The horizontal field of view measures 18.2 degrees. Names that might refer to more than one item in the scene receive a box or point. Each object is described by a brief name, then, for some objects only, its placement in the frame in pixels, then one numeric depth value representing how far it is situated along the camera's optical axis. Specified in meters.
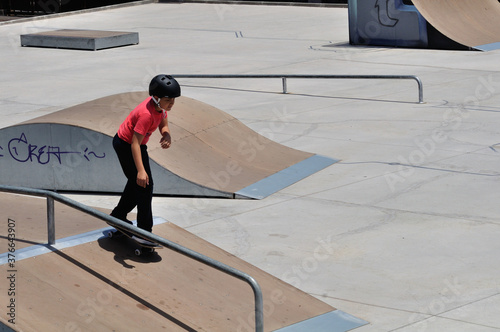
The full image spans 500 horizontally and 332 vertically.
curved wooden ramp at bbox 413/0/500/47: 42.86
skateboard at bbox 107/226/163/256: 12.81
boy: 12.71
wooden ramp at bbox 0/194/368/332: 11.06
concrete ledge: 45.82
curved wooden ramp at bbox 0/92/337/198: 18.79
